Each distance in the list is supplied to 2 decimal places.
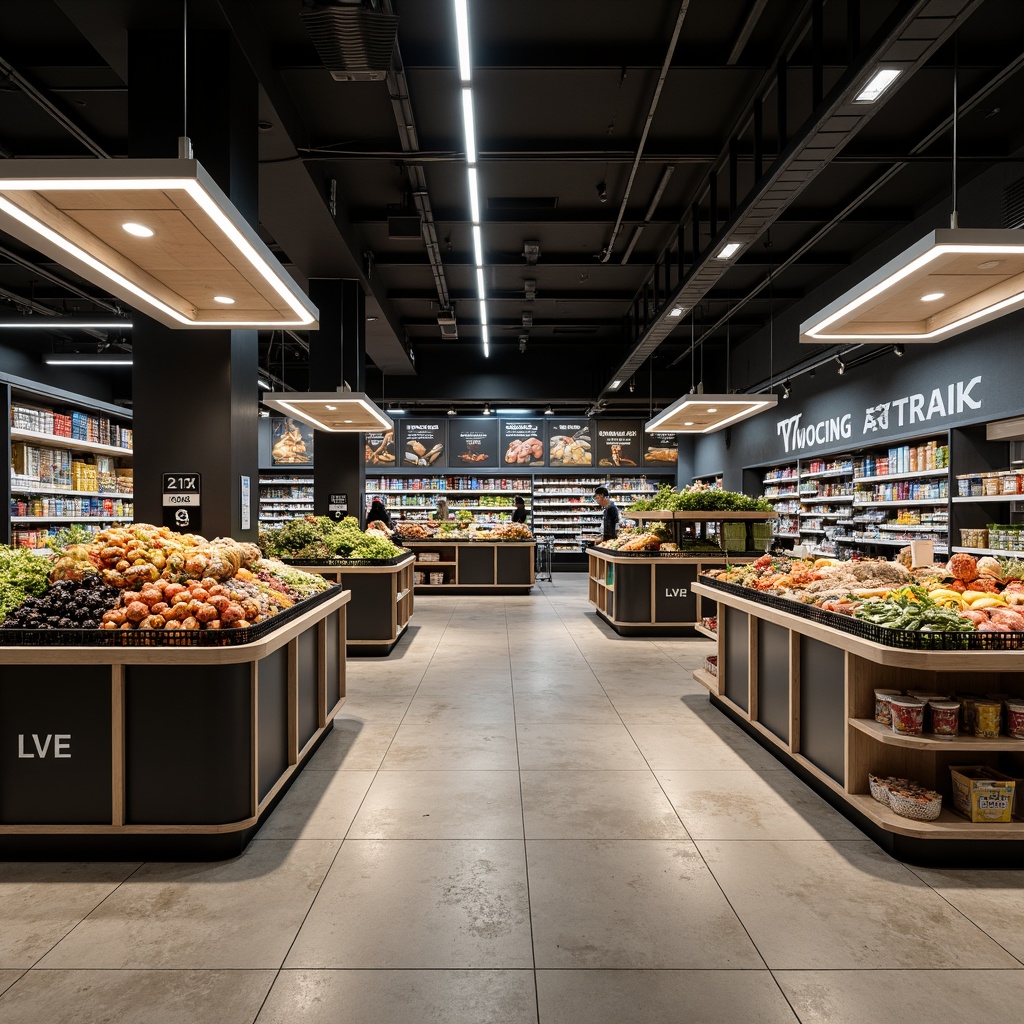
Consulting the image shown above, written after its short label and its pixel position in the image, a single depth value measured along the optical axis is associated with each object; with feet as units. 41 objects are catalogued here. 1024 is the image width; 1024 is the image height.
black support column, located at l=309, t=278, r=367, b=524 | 28.89
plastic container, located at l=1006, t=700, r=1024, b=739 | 10.16
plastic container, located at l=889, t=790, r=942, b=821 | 9.86
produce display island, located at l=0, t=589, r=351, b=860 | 9.94
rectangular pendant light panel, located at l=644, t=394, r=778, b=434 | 25.48
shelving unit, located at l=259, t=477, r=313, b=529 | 56.95
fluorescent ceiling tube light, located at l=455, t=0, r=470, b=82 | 13.33
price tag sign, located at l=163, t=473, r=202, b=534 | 15.76
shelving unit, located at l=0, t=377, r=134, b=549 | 23.66
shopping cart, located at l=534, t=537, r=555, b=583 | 52.94
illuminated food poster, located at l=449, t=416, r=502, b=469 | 55.57
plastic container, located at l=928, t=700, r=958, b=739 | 10.04
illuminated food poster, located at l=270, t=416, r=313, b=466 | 55.06
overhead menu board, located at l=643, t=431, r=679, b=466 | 56.80
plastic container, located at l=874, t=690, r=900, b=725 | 10.50
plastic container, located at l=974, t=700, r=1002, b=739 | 10.18
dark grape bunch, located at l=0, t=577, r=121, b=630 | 10.22
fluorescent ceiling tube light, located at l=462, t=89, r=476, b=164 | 16.76
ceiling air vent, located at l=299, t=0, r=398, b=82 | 12.61
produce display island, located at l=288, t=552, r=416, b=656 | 24.43
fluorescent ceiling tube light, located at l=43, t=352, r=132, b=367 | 40.09
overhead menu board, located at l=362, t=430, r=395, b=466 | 55.01
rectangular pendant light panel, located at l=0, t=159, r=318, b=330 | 8.18
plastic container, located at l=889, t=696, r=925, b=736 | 10.11
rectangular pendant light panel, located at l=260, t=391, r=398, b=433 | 22.94
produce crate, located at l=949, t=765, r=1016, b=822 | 9.81
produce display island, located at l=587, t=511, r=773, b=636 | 28.35
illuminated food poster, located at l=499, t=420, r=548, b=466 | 55.77
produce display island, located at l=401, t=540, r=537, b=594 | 43.57
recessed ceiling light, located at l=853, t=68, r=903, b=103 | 13.43
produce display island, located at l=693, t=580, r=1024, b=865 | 9.82
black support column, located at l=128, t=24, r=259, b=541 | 14.93
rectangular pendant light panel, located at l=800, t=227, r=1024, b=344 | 10.71
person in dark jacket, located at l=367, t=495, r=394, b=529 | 39.32
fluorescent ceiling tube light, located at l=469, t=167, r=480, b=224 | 21.90
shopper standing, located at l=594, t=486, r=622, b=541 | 38.17
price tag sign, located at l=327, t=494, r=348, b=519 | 31.65
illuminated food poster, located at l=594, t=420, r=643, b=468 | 56.49
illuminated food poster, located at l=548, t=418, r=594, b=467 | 56.03
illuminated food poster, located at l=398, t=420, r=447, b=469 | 55.36
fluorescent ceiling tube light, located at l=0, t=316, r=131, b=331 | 32.45
